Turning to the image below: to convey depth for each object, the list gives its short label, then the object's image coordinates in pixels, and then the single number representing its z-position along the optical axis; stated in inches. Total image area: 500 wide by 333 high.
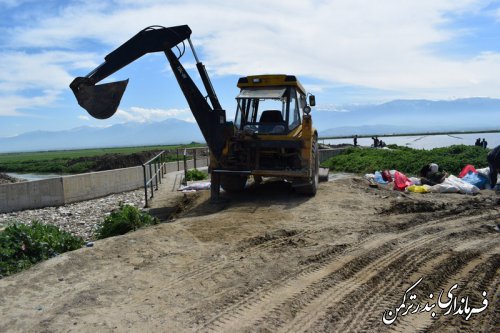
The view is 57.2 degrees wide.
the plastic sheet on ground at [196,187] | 525.9
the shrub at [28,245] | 242.9
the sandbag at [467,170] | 547.2
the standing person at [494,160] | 436.1
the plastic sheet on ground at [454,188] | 476.4
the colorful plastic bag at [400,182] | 508.6
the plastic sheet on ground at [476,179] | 514.8
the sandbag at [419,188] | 485.4
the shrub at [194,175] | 659.9
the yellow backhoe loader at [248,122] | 389.7
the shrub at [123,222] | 344.0
